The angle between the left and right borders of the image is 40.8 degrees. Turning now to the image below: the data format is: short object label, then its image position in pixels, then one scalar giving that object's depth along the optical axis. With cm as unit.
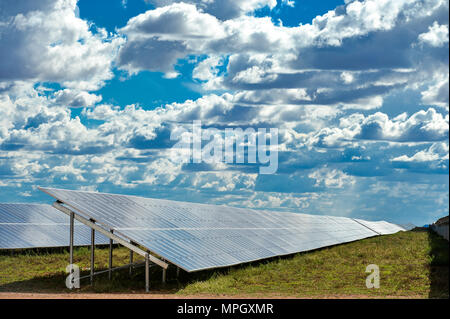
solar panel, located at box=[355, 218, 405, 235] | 7660
